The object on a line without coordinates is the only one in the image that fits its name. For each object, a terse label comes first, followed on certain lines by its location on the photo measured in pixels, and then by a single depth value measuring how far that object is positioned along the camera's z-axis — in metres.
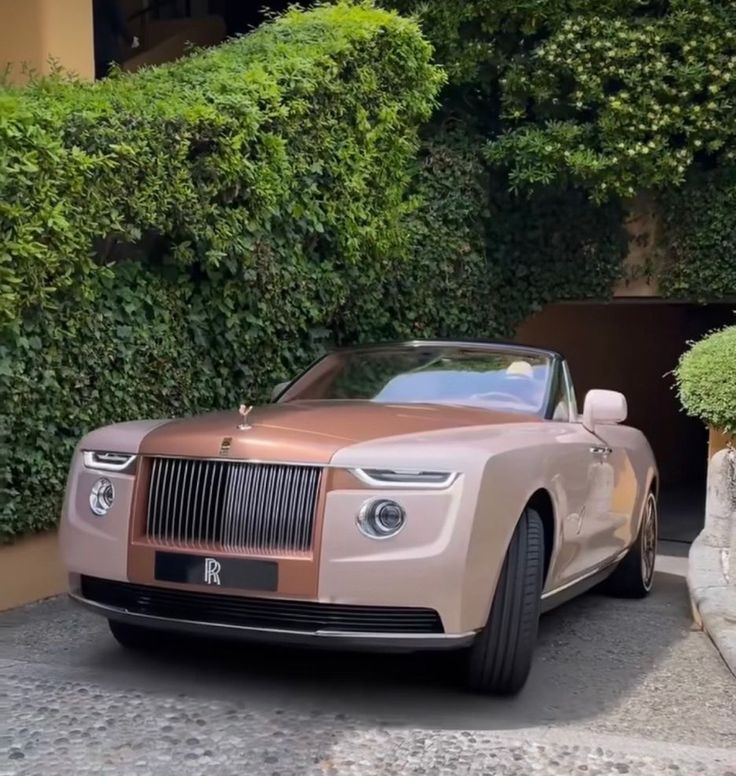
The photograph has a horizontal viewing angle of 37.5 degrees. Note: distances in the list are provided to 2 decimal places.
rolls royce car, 4.12
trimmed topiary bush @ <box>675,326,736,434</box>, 6.70
